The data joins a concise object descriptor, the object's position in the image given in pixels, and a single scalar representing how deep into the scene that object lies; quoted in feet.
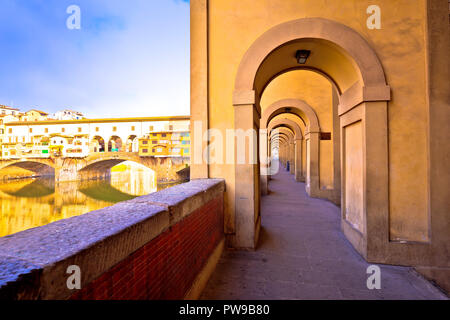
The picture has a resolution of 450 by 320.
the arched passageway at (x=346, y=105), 12.44
